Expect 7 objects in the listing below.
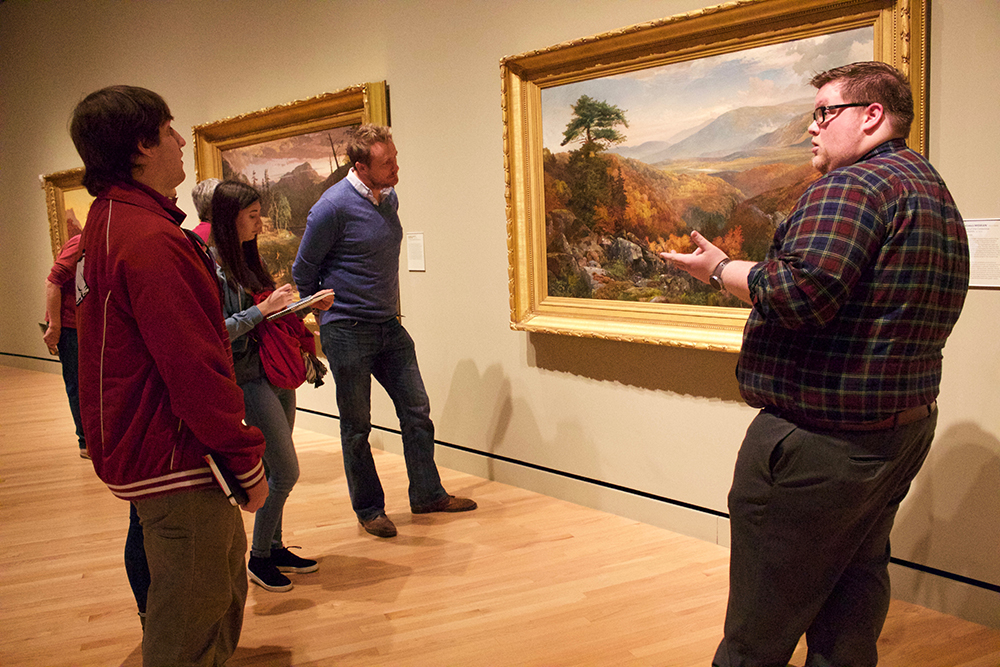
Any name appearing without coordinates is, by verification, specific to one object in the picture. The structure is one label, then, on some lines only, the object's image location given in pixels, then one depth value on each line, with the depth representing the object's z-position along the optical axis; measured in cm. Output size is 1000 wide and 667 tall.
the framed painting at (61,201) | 1058
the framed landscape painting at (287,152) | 642
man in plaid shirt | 213
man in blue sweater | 454
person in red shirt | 551
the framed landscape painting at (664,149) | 375
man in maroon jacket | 209
